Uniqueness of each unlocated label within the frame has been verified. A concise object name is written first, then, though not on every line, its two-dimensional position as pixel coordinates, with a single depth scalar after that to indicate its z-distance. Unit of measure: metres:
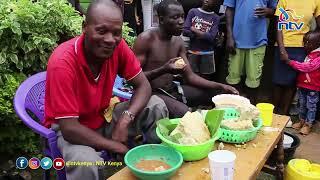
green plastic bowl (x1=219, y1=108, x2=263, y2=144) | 2.47
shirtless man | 3.27
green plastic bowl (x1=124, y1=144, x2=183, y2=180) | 2.01
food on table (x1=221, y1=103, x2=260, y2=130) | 2.51
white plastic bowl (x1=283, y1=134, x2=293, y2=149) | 3.60
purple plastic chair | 2.52
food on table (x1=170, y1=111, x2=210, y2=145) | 2.27
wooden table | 2.15
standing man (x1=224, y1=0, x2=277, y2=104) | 4.46
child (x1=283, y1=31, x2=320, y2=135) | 4.20
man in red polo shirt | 2.28
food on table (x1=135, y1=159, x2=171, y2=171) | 2.12
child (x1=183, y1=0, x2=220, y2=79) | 4.62
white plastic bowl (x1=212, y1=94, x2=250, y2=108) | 2.84
